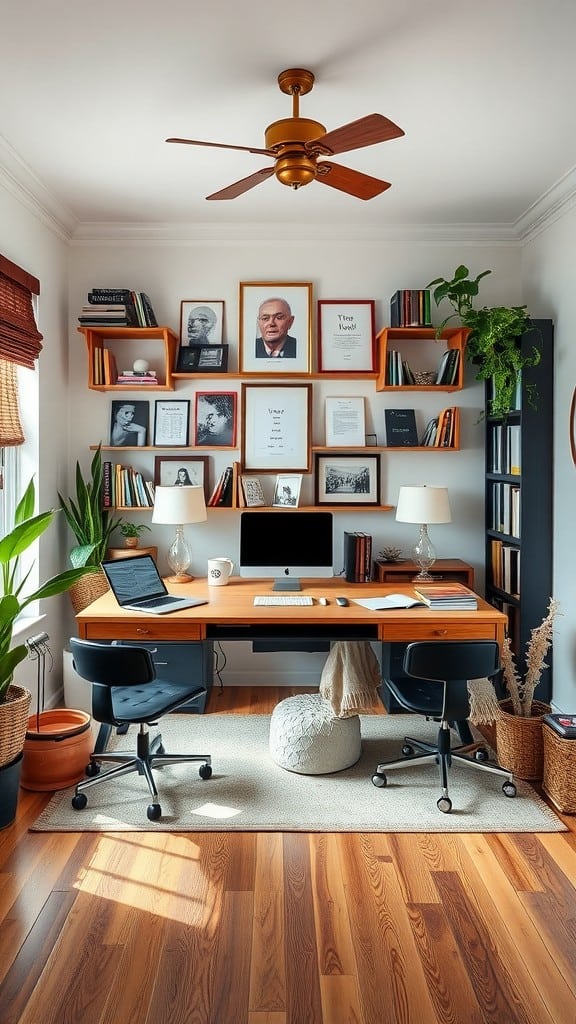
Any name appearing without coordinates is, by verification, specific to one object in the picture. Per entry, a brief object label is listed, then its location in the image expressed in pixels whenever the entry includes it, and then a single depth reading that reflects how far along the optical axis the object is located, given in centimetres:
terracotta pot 299
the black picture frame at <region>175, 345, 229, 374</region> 423
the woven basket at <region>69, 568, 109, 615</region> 398
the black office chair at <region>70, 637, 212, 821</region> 274
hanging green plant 373
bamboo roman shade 323
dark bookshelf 376
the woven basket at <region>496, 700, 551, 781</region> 307
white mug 384
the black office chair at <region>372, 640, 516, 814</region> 279
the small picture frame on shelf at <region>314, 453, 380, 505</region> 431
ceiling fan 226
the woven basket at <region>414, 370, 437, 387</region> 416
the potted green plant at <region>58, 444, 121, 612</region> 398
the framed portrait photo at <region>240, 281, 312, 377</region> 425
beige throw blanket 310
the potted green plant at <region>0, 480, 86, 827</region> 266
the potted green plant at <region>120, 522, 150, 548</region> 420
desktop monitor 374
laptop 330
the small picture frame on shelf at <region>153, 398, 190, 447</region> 429
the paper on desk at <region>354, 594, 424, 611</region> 328
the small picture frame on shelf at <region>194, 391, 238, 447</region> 431
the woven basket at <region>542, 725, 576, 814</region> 282
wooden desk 314
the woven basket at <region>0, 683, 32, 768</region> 265
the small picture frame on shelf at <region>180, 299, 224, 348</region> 428
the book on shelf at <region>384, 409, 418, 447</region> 425
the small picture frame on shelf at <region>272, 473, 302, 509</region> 420
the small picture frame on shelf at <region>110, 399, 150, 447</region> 428
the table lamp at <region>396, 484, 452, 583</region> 386
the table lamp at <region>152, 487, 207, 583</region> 378
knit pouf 310
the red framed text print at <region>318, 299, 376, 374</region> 425
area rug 273
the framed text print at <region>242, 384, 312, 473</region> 428
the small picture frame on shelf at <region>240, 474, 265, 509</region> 417
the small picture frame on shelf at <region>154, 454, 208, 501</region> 432
